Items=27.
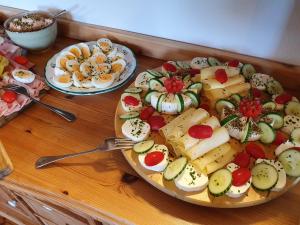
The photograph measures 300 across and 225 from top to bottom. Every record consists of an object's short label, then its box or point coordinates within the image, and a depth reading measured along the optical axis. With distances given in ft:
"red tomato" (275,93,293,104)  2.67
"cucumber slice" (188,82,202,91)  2.82
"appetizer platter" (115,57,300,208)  2.15
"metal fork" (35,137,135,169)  2.49
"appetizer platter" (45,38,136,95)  3.19
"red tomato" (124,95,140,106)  2.79
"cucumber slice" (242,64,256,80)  2.96
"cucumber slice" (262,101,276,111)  2.62
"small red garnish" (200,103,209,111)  2.80
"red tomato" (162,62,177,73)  3.09
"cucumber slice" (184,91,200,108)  2.75
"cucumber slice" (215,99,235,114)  2.65
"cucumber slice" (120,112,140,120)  2.69
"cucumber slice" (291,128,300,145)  2.30
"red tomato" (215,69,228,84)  2.78
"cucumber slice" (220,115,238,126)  2.51
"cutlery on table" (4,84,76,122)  3.06
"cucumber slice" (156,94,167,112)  2.71
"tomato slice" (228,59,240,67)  3.00
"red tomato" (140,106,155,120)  2.69
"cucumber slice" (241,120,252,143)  2.43
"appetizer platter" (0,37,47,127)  3.08
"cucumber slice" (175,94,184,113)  2.69
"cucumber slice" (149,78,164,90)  2.86
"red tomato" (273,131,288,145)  2.42
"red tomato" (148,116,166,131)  2.60
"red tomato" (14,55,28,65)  3.62
